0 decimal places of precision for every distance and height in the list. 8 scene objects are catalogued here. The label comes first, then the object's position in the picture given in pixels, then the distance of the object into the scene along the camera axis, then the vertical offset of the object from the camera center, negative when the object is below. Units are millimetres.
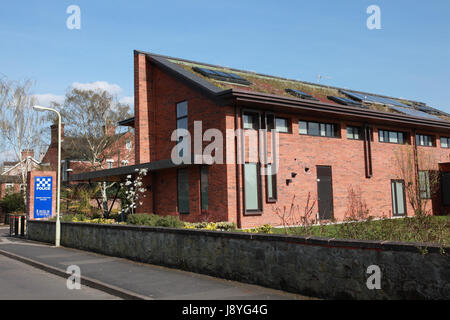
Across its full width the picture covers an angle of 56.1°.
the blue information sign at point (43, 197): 21562 +341
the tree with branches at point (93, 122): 42062 +8058
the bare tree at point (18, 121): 37250 +7368
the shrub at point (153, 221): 13023 -652
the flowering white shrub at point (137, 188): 19478 +676
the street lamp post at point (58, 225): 16344 -854
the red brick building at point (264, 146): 18359 +2616
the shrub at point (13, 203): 37906 +110
